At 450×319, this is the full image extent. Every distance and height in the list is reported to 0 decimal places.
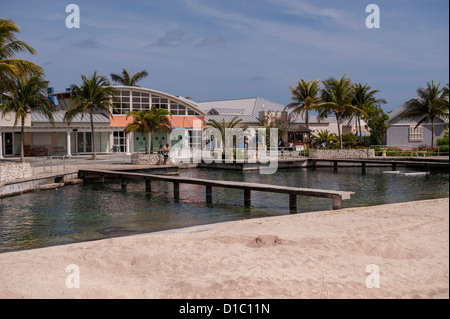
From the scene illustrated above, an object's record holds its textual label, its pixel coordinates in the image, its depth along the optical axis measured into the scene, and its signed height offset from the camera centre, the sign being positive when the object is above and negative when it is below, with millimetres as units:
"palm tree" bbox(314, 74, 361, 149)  41875 +4109
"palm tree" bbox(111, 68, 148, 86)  55906 +8470
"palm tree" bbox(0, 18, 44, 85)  21047 +4569
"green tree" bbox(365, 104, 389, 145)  48244 +2402
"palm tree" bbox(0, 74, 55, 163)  29922 +3235
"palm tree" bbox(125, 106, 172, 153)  35125 +1976
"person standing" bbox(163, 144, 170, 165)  33500 -522
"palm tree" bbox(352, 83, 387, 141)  47969 +5081
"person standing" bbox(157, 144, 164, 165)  33094 -580
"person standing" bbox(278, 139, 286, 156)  49059 +135
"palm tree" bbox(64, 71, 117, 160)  36594 +4113
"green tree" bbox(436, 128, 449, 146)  41544 +273
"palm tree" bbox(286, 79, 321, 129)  49975 +5580
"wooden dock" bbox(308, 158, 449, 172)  29547 -1289
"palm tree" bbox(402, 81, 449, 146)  43406 +3705
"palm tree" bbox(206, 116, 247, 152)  38281 +1493
